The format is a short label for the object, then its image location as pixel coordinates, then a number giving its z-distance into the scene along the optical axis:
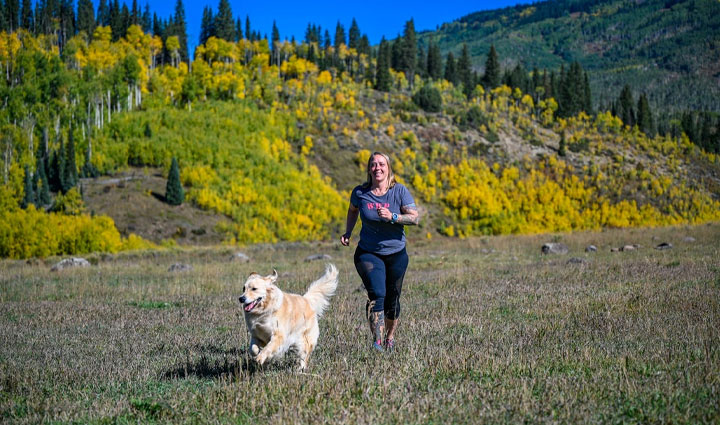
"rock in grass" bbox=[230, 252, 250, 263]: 28.36
